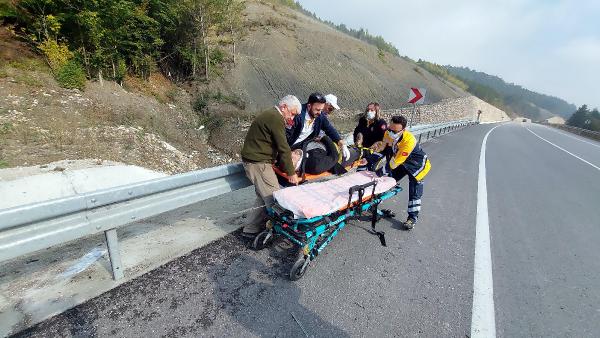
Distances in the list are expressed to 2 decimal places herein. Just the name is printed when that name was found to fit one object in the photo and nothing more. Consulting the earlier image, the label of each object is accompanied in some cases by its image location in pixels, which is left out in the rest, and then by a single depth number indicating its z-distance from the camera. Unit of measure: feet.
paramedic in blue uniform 13.67
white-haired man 10.82
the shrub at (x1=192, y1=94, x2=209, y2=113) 49.75
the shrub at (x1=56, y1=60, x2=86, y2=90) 33.78
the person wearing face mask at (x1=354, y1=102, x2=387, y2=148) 19.56
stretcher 9.18
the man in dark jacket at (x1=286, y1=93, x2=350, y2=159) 13.79
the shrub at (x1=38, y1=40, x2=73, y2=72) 34.14
